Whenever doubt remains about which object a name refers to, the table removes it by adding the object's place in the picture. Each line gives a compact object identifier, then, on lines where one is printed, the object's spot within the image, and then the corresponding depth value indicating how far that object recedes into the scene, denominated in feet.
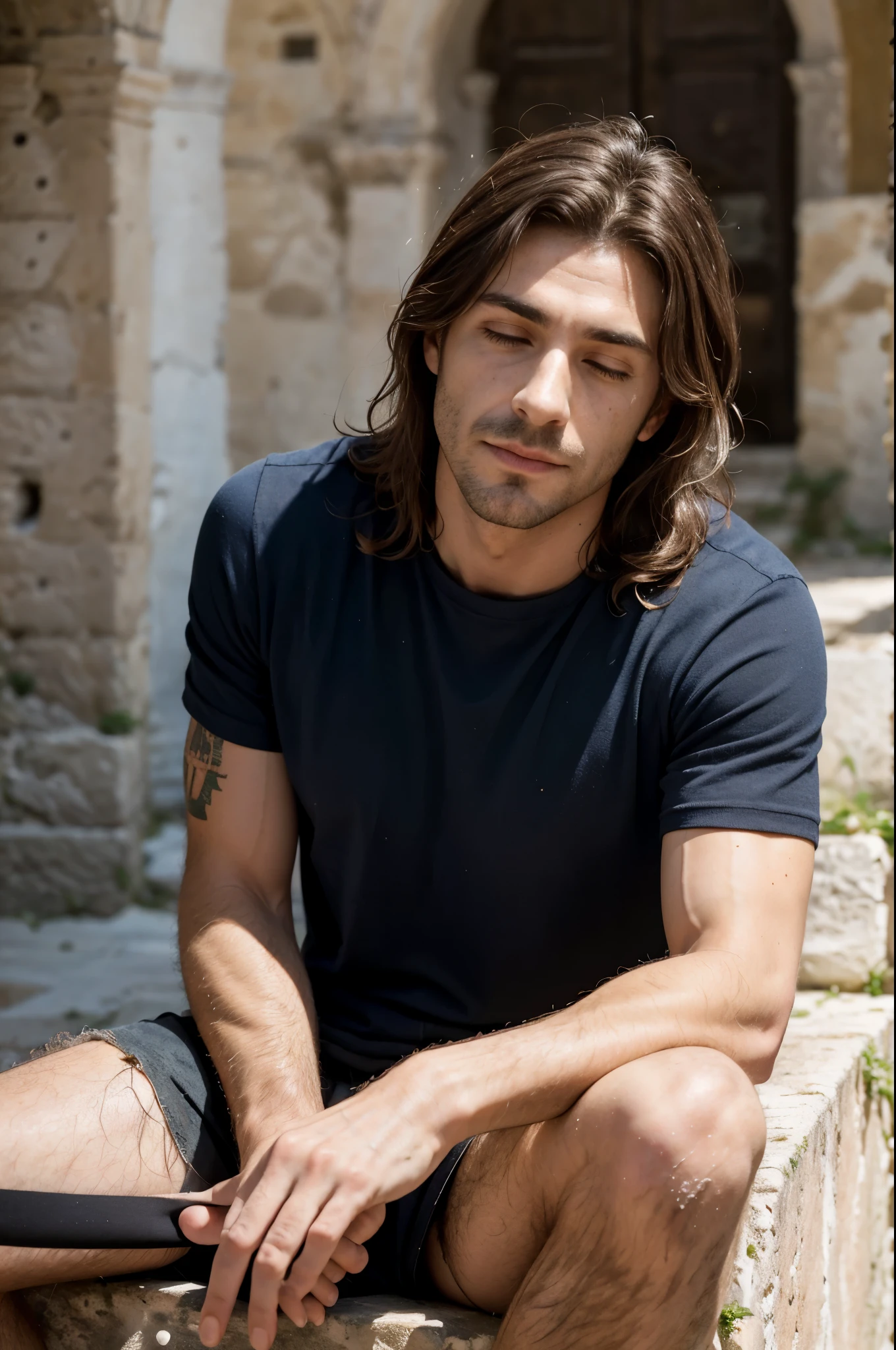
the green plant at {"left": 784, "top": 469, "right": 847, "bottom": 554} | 23.90
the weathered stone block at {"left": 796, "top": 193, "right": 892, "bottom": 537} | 23.45
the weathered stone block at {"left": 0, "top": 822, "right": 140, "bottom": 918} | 16.48
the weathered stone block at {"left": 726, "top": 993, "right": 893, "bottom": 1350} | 7.43
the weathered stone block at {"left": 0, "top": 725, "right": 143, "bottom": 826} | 16.48
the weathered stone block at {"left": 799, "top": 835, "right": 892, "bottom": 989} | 10.89
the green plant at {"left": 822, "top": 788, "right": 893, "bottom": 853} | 11.23
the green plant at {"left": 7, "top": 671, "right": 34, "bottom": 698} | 16.67
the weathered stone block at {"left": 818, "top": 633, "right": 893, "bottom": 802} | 11.65
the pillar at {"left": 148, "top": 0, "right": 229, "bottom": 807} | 18.70
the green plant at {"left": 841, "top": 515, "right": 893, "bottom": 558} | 22.61
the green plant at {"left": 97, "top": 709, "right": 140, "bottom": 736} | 16.43
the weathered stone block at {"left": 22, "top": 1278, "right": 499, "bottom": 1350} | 6.39
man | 6.10
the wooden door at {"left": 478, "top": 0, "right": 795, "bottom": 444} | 25.81
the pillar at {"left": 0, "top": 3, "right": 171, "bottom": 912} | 15.88
